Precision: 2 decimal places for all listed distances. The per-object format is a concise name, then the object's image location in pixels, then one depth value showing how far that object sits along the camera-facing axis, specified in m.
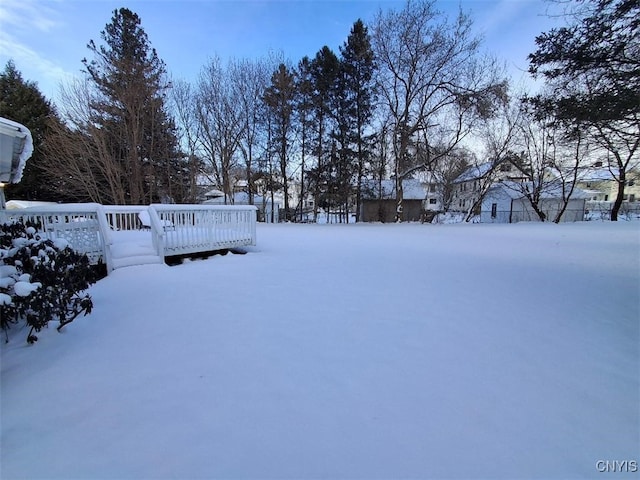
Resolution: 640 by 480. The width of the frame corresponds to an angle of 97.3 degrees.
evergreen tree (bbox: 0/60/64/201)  14.15
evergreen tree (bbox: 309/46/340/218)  18.12
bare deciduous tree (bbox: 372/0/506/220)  14.67
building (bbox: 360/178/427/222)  20.14
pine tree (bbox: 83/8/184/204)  12.20
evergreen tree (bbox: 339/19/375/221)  17.36
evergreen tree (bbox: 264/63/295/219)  17.30
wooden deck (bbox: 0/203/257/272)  4.49
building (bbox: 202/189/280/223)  19.27
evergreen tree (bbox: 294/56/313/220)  18.08
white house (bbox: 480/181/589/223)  22.73
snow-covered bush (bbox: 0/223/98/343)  2.28
